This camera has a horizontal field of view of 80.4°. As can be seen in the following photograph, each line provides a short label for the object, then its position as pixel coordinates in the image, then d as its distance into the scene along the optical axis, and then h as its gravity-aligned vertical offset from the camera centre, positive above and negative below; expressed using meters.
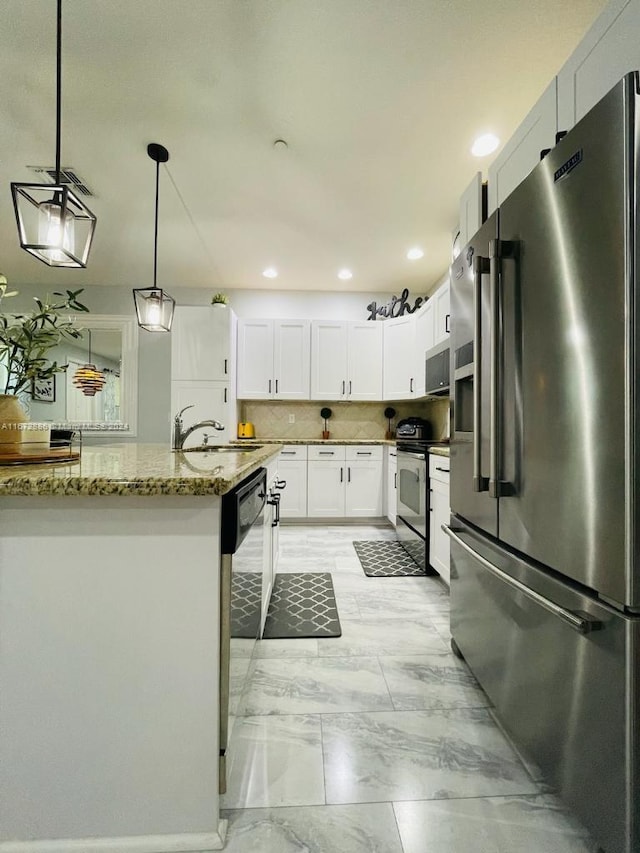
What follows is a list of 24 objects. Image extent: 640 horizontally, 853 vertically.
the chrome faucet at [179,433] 1.97 -0.02
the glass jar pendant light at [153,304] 2.61 +0.87
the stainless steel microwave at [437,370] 3.15 +0.55
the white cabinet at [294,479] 4.25 -0.55
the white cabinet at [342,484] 4.29 -0.60
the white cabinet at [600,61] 0.98 +1.06
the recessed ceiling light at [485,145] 2.40 +1.86
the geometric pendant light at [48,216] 1.42 +0.81
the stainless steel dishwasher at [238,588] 0.95 -0.48
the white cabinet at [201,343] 4.16 +0.96
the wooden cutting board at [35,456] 1.11 -0.09
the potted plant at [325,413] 4.89 +0.22
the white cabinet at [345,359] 4.56 +0.86
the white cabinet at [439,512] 2.46 -0.55
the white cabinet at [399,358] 4.34 +0.86
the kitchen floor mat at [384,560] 2.86 -1.07
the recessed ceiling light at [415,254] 3.83 +1.83
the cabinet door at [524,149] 1.31 +1.10
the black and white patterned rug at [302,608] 1.99 -1.05
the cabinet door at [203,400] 4.19 +0.33
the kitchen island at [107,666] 0.88 -0.56
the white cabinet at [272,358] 4.52 +0.87
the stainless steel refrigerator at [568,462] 0.80 -0.08
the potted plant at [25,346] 1.15 +0.26
